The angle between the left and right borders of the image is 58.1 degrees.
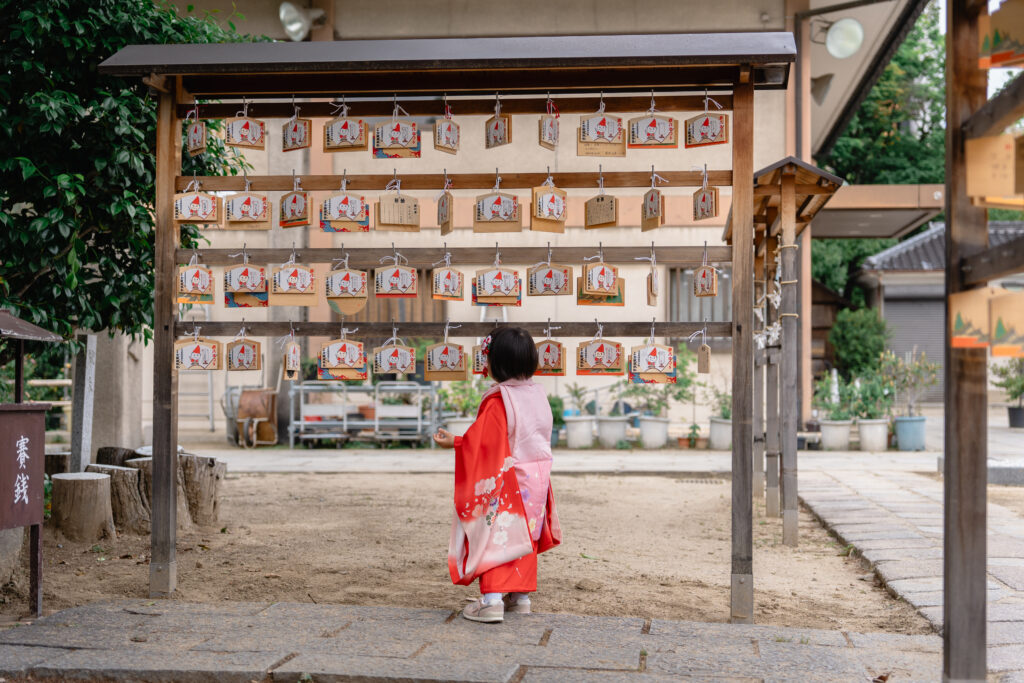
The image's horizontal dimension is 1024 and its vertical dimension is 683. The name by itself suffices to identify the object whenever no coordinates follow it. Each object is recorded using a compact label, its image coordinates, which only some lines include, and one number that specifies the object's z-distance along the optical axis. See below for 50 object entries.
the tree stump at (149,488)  6.68
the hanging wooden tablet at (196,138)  4.99
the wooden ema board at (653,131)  4.76
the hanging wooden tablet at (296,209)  4.90
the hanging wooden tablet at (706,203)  4.66
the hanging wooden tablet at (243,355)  4.96
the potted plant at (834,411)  13.52
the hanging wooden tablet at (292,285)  4.86
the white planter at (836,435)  13.52
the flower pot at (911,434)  13.46
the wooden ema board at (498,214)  4.78
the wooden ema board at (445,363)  4.86
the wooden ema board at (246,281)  4.84
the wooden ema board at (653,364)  4.76
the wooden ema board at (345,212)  4.82
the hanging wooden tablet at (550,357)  4.80
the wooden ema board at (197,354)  4.83
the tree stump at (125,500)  6.50
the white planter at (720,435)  13.80
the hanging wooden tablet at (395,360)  4.84
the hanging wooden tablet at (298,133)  4.96
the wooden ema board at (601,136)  4.71
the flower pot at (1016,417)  17.59
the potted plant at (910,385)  13.47
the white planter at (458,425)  13.63
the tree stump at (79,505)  6.09
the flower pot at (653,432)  14.04
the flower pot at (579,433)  14.08
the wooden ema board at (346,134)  4.88
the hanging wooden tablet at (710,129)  4.64
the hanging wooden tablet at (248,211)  4.86
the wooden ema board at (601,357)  4.80
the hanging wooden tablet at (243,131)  4.92
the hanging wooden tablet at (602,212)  4.75
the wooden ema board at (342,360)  4.82
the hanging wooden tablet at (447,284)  4.77
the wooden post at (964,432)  2.74
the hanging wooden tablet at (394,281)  4.81
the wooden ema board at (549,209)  4.72
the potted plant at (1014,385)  17.34
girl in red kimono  4.39
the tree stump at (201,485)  6.89
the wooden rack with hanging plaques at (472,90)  4.48
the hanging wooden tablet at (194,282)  4.79
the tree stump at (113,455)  7.07
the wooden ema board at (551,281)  4.74
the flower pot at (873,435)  13.45
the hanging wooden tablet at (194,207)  4.83
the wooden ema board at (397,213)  4.81
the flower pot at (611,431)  13.96
